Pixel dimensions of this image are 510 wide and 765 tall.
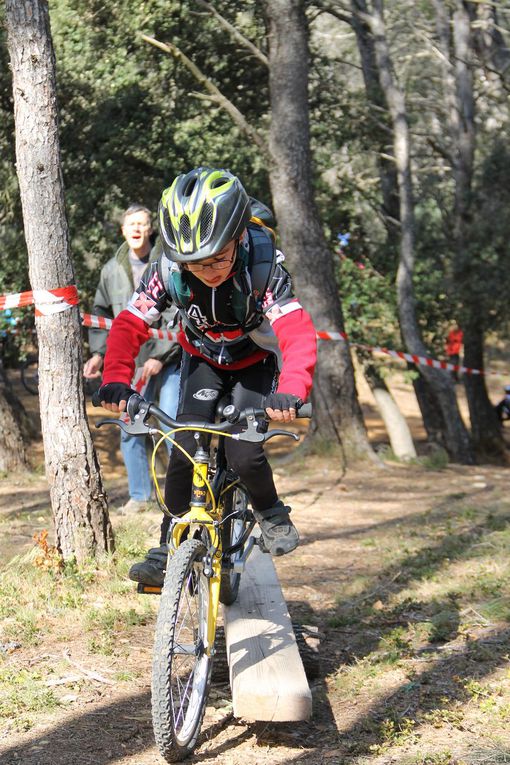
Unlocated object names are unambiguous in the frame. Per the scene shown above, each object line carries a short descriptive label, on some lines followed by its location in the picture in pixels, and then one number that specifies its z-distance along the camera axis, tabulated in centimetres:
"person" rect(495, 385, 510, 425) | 2023
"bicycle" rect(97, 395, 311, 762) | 377
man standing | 721
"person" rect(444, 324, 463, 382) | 1792
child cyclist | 396
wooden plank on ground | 404
